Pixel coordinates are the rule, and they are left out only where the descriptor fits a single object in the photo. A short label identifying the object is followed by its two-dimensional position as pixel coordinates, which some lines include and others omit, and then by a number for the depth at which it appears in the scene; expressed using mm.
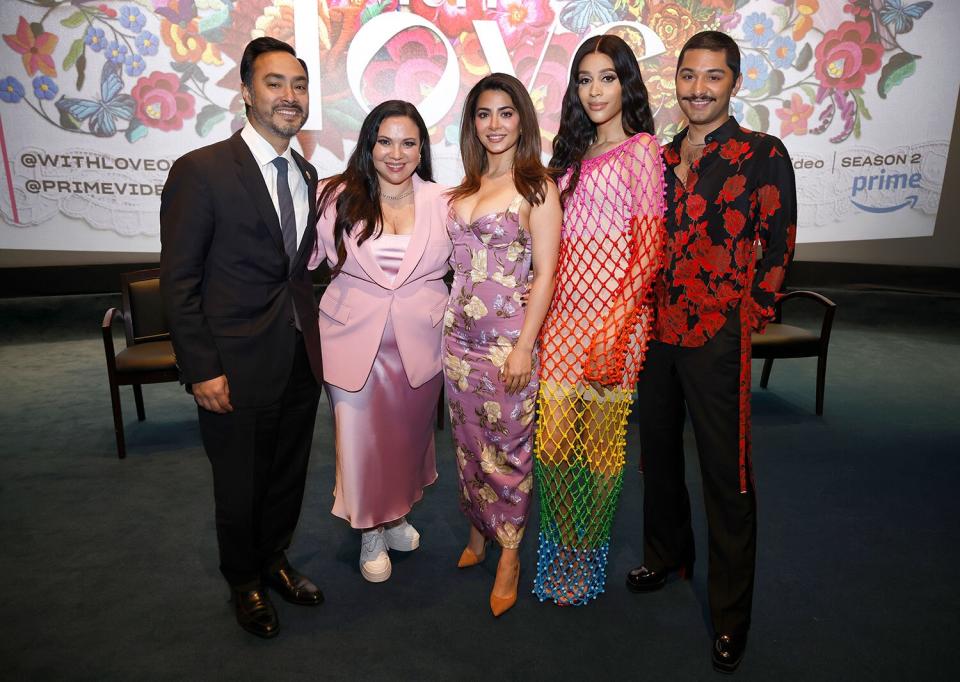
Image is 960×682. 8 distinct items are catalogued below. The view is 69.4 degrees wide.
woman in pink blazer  2189
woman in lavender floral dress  2043
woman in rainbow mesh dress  1958
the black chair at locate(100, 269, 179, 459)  3461
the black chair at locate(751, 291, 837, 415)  4012
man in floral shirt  1854
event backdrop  4777
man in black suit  1873
